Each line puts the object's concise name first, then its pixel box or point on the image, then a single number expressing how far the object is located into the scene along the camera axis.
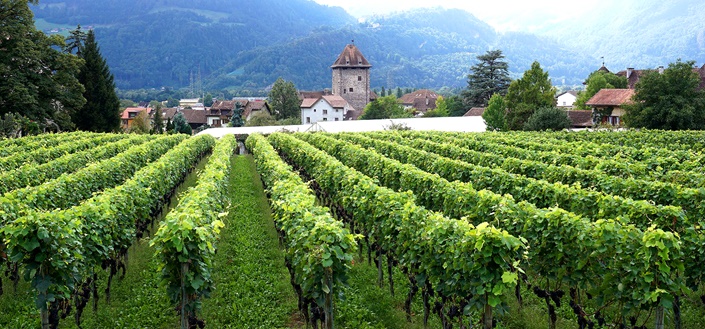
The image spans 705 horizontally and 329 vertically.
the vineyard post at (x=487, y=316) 7.26
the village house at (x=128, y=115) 123.34
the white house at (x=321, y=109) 106.50
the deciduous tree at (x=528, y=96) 54.56
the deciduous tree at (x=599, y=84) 76.19
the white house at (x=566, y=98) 138.70
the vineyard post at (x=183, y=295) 7.98
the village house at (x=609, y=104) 56.88
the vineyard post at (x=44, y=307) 7.80
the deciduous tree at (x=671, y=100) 42.78
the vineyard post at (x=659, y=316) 7.41
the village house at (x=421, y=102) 142.88
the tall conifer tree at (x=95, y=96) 57.38
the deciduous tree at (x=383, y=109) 98.75
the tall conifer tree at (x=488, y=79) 88.19
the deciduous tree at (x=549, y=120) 49.53
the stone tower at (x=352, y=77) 120.69
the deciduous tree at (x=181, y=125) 82.72
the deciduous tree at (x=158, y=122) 80.40
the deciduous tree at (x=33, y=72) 41.34
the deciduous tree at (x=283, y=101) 109.12
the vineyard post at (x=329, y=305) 7.96
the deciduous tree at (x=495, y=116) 55.25
